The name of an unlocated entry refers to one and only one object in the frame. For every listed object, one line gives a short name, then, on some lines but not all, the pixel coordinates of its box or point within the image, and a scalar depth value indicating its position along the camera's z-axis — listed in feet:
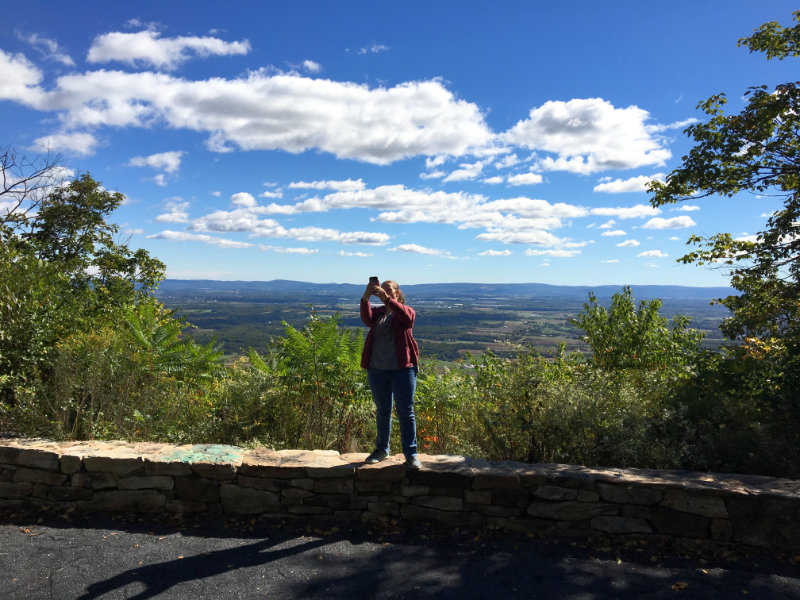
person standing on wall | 13.00
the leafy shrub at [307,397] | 17.33
